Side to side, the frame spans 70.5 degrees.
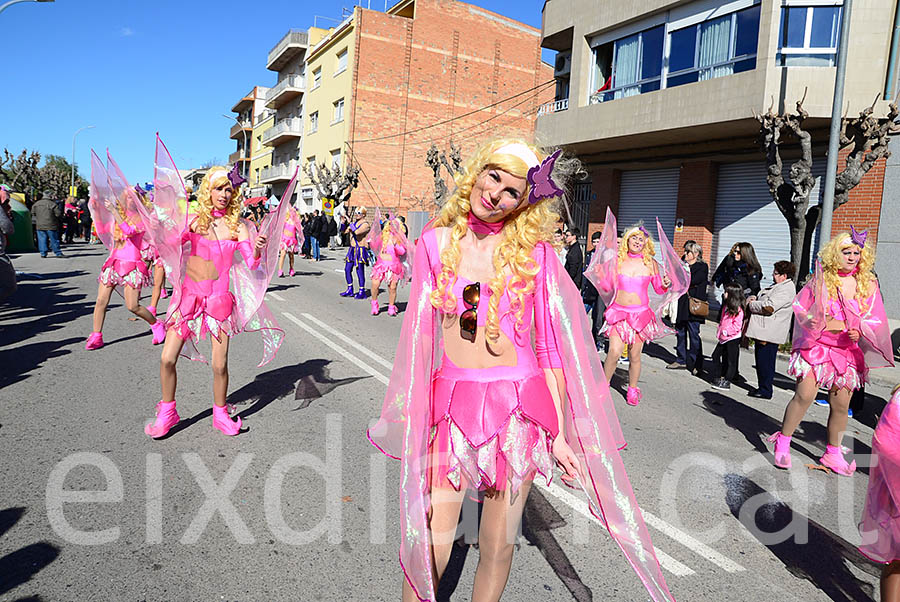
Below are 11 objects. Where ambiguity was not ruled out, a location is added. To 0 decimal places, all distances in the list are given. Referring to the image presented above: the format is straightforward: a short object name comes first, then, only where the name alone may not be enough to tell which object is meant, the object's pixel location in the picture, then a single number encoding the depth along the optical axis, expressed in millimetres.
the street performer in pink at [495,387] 2268
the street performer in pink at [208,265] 4492
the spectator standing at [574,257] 10336
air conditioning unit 20772
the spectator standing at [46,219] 19672
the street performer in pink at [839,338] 4699
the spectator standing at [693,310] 8625
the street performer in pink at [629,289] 6422
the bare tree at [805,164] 11305
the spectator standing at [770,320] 7211
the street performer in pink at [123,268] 7520
